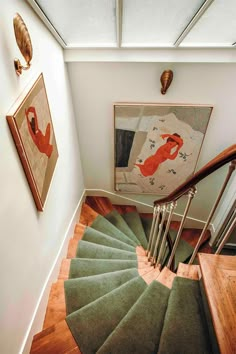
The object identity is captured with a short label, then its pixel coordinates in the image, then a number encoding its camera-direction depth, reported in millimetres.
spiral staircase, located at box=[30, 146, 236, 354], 1151
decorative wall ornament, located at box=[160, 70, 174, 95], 2084
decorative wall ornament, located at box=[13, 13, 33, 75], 1041
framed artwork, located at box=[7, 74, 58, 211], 1120
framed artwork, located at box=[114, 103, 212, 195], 2389
